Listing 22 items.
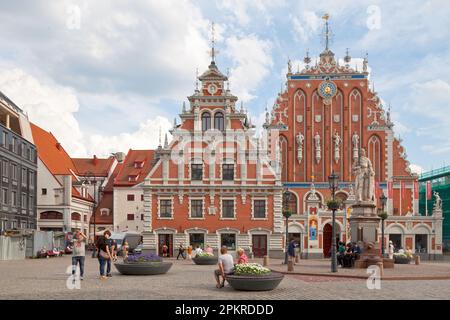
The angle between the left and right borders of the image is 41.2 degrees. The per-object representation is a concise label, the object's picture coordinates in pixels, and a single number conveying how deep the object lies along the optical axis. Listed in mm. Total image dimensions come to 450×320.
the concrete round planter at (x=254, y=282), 18297
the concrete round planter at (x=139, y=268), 24969
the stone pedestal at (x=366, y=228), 32062
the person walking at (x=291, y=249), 34616
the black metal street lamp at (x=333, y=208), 27566
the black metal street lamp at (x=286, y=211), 38694
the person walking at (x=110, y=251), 23500
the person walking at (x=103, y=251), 22733
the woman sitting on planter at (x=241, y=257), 21250
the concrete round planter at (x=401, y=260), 40378
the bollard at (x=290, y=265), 29078
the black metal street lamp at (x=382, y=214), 45538
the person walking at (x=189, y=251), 48681
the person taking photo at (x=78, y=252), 21966
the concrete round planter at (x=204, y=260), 37000
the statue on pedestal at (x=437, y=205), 55891
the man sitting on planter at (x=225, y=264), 19469
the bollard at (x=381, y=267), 25609
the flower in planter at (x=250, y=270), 18641
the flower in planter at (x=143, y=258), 25391
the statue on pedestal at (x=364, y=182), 33844
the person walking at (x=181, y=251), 47125
